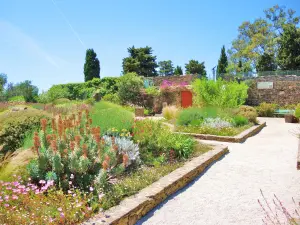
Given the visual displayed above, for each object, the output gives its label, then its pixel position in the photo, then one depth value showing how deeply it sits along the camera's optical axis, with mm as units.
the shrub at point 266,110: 16750
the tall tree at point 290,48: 25219
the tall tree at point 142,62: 31781
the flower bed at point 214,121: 9109
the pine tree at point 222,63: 32031
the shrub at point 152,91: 18656
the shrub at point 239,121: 10612
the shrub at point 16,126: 5426
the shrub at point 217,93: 13594
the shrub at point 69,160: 3488
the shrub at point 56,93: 21891
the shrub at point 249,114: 11797
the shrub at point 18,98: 23297
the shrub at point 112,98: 19203
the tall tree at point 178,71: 35031
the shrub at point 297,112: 12941
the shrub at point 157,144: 5719
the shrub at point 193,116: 9988
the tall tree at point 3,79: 36544
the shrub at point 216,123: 9469
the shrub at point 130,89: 18656
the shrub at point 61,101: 18397
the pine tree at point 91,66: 29328
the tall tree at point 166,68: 41972
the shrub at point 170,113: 12814
